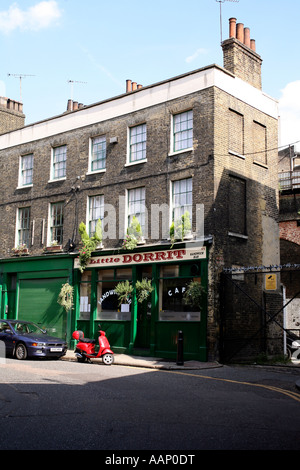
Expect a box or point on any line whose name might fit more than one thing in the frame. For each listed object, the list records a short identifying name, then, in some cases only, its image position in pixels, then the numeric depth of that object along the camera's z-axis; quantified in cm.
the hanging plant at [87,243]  2078
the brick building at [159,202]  1802
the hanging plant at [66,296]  2147
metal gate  1761
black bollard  1603
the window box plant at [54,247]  2239
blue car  1692
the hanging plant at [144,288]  1880
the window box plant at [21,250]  2387
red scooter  1645
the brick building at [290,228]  2219
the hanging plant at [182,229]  1809
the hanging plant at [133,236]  1931
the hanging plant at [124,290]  1950
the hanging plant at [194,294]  1705
